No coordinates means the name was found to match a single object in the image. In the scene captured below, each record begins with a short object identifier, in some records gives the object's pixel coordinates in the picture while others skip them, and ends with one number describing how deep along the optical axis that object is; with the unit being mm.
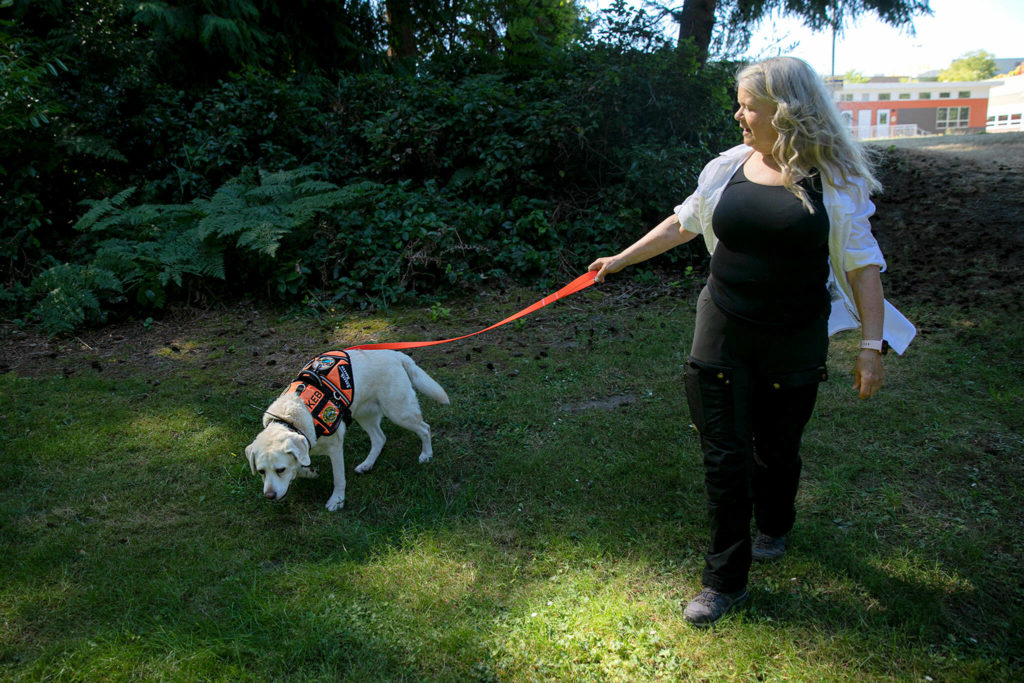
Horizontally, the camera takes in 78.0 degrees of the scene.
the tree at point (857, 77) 91088
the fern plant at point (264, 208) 7441
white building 69312
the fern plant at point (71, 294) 6902
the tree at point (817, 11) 11320
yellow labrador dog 3531
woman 2408
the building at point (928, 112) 70750
